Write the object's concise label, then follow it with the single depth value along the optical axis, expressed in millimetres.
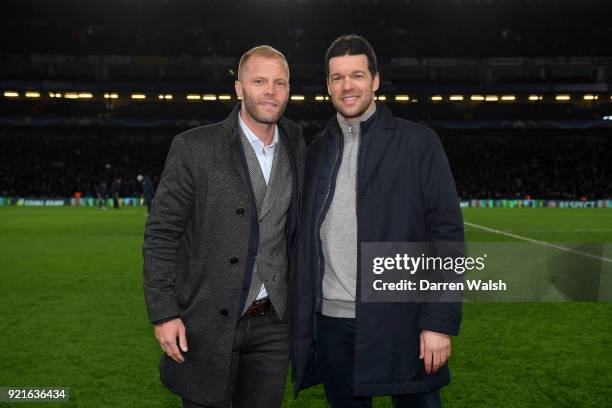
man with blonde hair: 2920
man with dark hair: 2855
